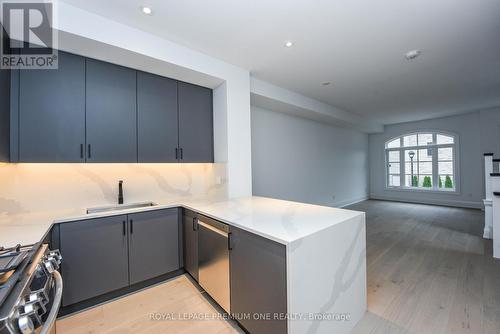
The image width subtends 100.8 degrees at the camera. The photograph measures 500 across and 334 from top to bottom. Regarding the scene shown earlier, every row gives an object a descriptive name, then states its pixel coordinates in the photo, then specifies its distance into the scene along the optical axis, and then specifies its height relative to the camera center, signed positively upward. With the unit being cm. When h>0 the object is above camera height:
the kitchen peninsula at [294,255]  123 -59
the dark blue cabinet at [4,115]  155 +43
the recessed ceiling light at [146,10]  175 +136
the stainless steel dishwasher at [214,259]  171 -83
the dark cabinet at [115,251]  180 -81
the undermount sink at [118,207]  229 -45
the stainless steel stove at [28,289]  68 -48
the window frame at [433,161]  609 +15
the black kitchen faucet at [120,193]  241 -28
